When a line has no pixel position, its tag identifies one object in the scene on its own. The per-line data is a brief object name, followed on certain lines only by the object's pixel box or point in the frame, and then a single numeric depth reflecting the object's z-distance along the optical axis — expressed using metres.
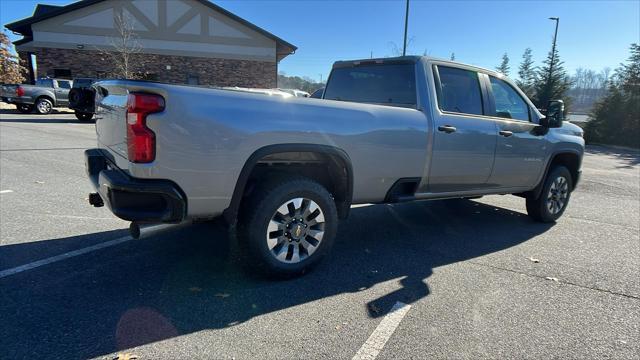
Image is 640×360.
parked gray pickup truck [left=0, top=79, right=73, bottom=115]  19.72
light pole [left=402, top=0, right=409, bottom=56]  19.77
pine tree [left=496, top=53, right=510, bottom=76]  47.50
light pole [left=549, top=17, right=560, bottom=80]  26.81
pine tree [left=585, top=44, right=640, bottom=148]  22.36
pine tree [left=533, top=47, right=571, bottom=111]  27.81
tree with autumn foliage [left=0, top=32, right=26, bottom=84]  26.46
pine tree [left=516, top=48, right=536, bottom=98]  30.16
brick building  27.28
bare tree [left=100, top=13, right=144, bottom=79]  26.86
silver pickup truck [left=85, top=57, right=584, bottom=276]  2.83
